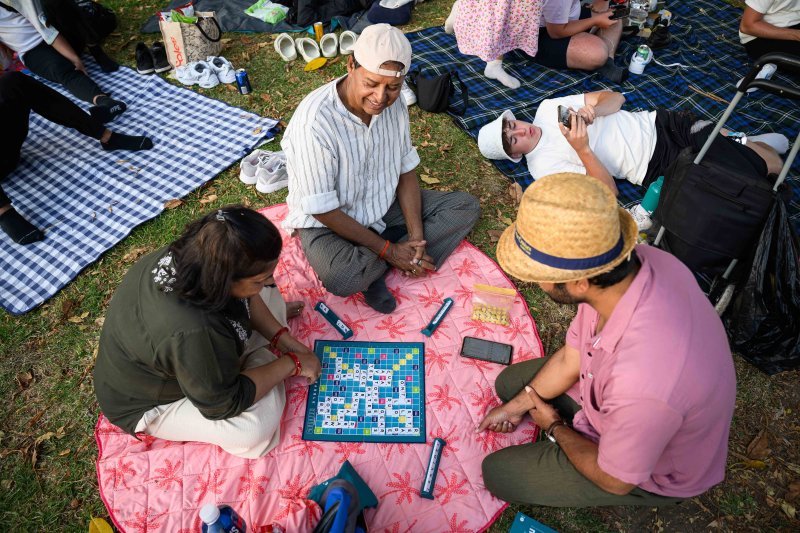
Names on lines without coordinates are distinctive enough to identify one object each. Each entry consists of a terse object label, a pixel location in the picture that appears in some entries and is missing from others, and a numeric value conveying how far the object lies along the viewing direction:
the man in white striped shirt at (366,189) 3.00
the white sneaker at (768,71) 5.12
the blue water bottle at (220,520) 2.08
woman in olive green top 2.11
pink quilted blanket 2.72
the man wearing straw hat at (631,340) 1.73
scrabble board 3.05
